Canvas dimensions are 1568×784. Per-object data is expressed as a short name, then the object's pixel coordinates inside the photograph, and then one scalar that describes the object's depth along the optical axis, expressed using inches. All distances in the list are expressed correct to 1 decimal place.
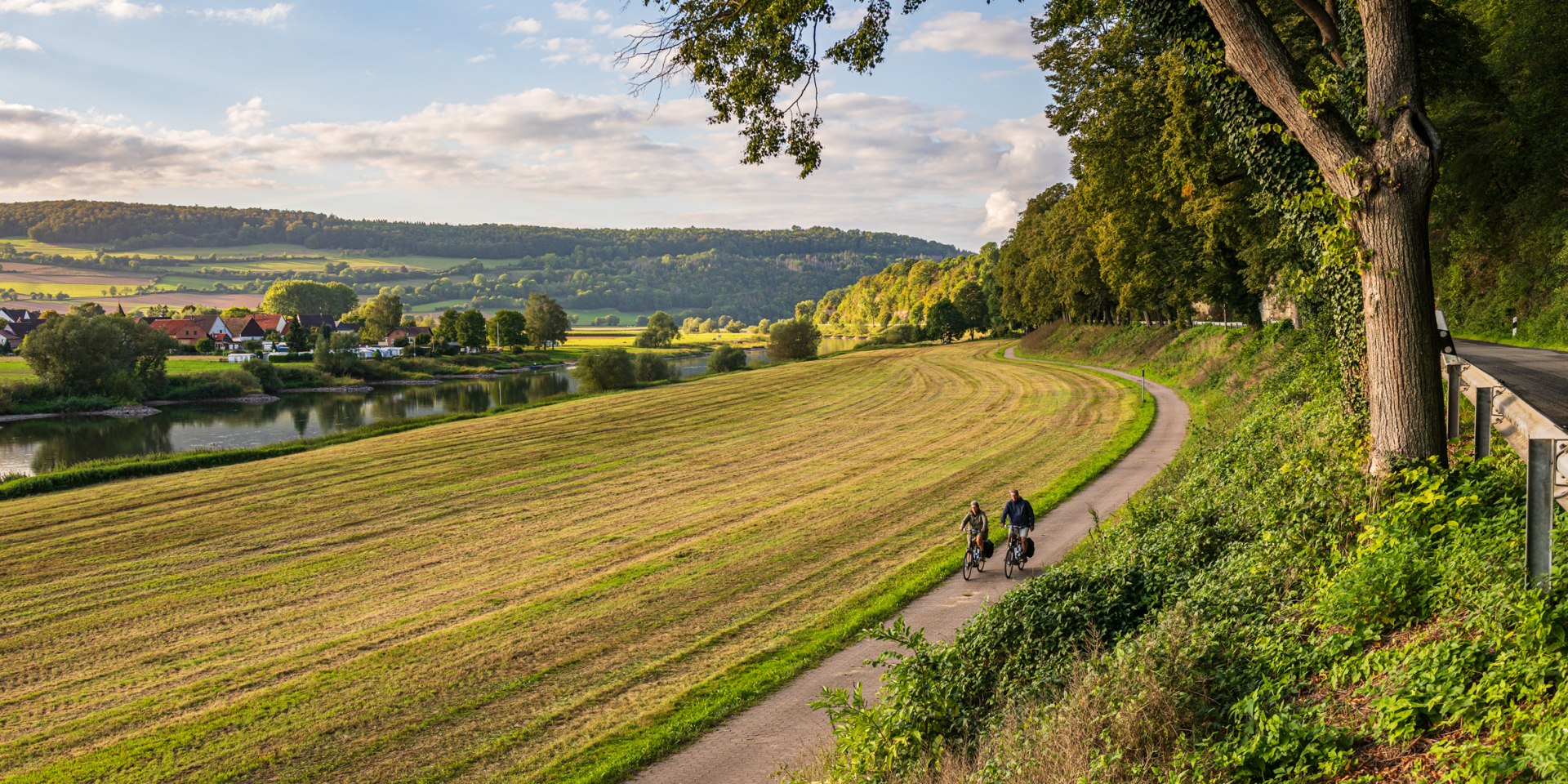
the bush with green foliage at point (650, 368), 2906.0
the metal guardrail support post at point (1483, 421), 375.2
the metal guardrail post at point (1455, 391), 422.3
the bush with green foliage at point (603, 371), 2687.0
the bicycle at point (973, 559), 670.5
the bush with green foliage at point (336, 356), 3433.3
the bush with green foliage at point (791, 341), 3941.9
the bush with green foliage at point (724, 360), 3324.3
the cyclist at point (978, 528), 666.8
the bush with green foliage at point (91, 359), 2598.4
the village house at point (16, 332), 4298.7
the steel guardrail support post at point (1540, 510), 233.0
